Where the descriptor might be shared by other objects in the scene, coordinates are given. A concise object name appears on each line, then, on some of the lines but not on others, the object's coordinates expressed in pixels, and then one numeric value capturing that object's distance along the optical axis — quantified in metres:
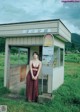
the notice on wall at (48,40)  3.26
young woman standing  3.26
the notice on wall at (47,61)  3.25
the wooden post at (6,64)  3.97
